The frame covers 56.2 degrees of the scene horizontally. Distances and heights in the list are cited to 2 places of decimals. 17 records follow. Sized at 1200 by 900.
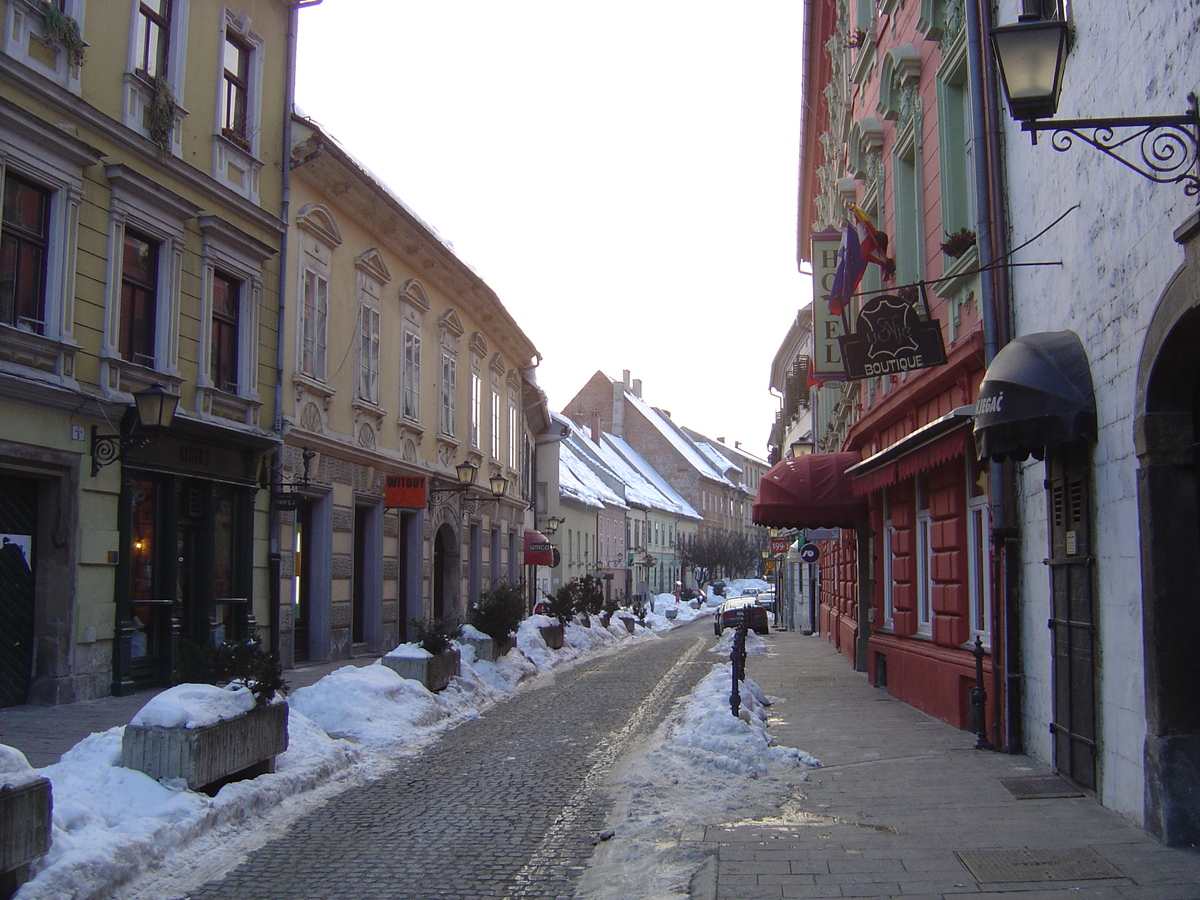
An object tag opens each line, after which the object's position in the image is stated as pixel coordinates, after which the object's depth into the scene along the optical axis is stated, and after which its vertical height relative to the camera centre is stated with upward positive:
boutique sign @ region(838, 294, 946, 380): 11.66 +2.34
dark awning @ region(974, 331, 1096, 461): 7.80 +1.14
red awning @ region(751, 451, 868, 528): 18.61 +1.12
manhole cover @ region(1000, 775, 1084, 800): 8.08 -1.66
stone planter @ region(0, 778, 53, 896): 5.19 -1.28
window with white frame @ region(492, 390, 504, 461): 29.44 +3.40
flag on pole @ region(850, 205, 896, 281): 15.48 +4.43
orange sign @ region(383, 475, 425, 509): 20.62 +1.22
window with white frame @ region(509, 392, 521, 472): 31.92 +3.68
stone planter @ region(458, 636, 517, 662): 17.48 -1.39
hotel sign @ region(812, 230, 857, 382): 19.08 +4.34
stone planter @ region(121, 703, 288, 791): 7.35 -1.30
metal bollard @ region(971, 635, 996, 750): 10.28 -1.33
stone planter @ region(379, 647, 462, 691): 13.66 -1.35
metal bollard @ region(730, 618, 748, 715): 10.91 -1.05
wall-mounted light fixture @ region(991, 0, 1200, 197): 5.96 +2.55
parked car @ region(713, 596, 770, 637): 34.78 -1.70
